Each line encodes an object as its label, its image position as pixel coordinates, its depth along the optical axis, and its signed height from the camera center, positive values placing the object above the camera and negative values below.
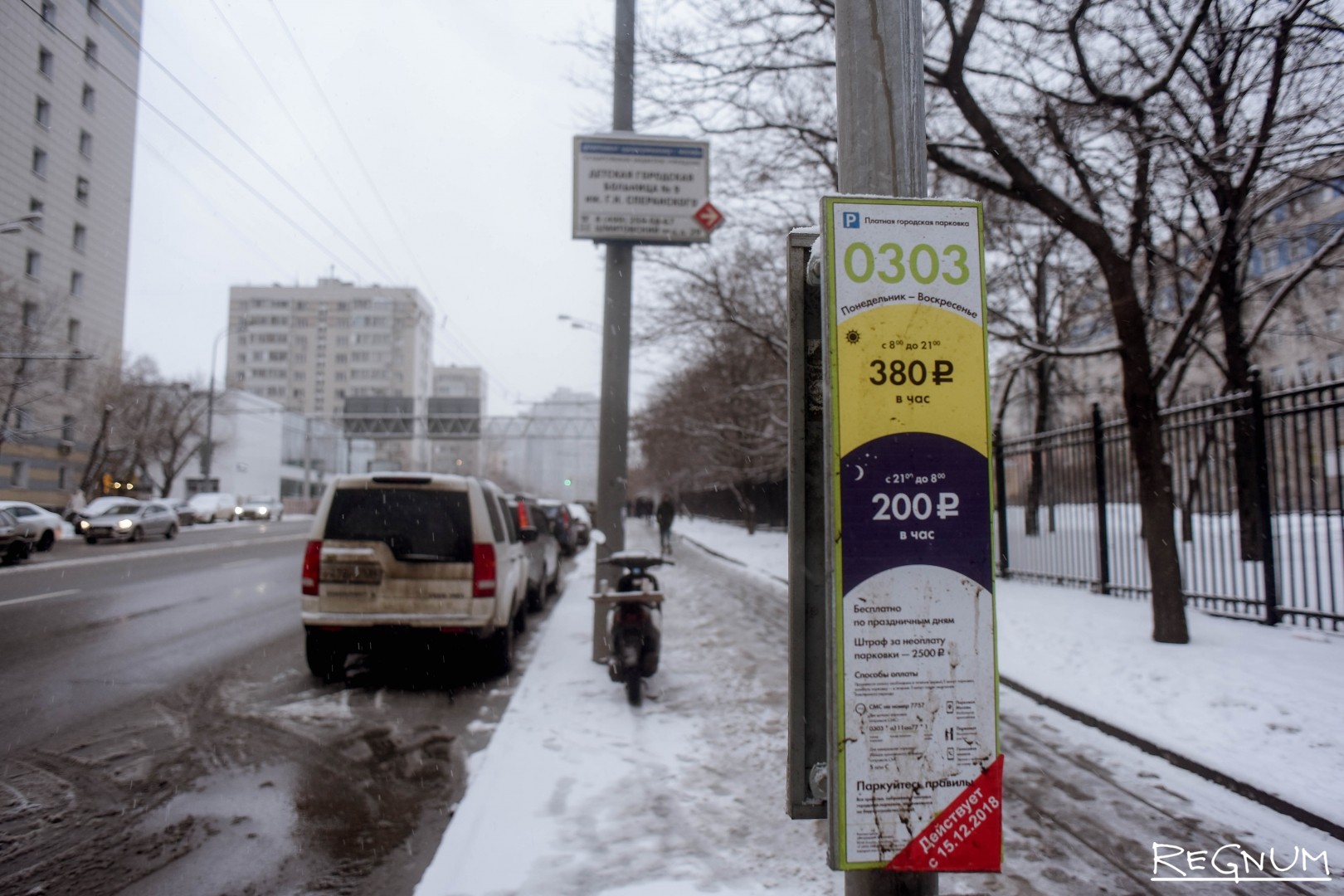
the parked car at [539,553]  12.77 -0.92
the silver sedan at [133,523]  26.12 -0.83
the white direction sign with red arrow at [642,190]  8.27 +3.33
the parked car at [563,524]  21.58 -0.67
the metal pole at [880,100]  2.11 +1.12
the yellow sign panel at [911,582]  1.88 -0.19
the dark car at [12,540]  16.05 -0.86
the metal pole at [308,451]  62.88 +4.06
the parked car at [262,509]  53.16 -0.56
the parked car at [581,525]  29.55 -0.90
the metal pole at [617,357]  8.15 +1.53
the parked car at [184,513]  42.53 -0.71
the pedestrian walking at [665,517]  25.17 -0.45
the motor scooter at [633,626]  6.52 -1.07
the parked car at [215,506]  46.59 -0.37
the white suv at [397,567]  7.14 -0.60
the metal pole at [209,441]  36.28 +3.19
